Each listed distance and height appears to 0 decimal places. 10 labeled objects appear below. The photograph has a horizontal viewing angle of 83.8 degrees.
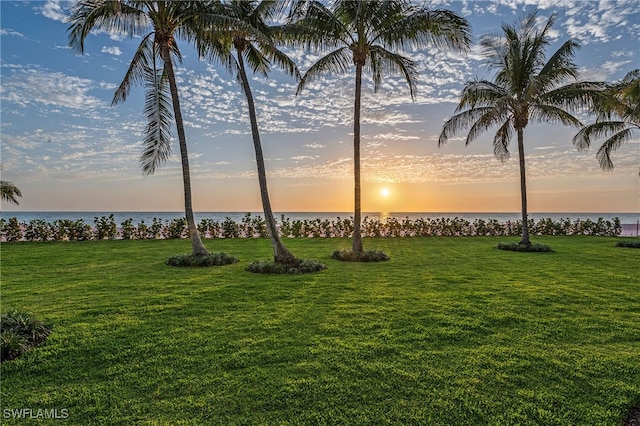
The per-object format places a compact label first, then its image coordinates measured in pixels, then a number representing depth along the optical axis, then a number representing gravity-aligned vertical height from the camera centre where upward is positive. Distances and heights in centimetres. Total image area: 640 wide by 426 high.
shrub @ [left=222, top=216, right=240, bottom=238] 1878 -73
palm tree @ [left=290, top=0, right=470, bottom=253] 986 +518
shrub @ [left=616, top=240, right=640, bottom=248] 1424 -136
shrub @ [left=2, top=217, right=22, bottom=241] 1532 -52
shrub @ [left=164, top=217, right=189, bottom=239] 1783 -71
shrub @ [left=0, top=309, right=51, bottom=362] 372 -130
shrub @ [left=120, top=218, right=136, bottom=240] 1722 -71
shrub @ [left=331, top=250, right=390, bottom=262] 1076 -130
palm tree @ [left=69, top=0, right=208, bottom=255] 868 +452
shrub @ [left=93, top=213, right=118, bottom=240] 1662 -58
